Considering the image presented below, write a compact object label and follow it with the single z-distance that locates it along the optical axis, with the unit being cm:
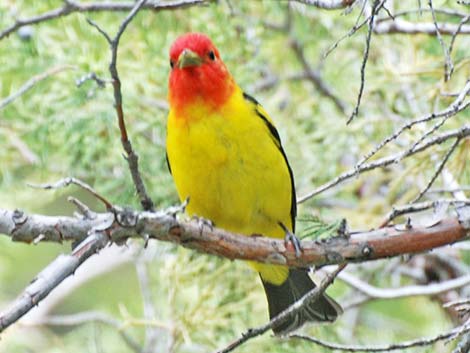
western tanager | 790
